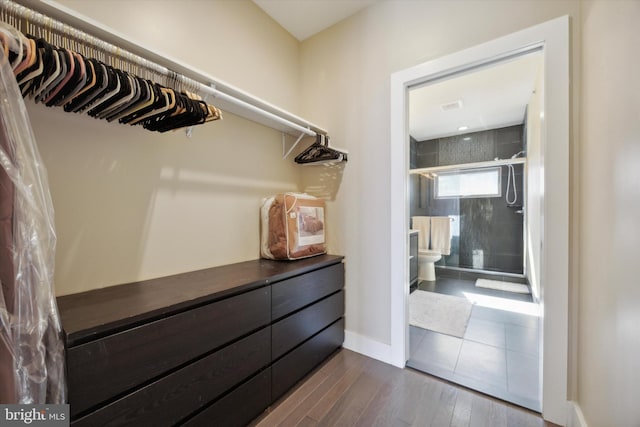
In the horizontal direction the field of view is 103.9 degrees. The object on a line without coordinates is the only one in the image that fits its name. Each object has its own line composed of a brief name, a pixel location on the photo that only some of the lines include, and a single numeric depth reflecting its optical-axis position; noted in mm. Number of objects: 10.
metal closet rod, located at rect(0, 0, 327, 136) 846
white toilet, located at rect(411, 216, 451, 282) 4016
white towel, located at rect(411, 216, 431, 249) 4051
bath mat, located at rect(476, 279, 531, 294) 3371
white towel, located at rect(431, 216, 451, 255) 4062
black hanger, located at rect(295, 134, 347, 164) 1929
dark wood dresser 793
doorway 1286
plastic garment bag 633
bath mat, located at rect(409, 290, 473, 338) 2387
